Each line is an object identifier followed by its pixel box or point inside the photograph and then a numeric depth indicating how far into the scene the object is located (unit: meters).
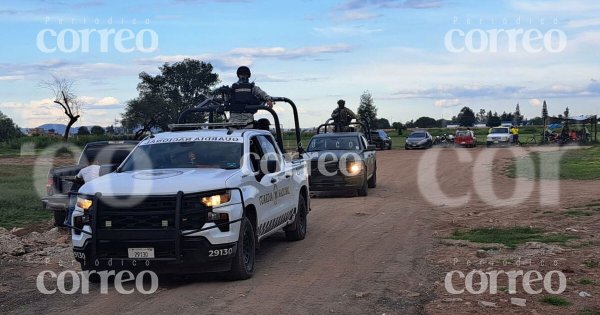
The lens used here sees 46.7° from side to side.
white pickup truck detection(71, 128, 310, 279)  7.87
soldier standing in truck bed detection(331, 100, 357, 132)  23.42
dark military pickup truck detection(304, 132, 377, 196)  18.59
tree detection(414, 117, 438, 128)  142.84
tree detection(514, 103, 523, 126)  142.43
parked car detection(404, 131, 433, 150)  52.38
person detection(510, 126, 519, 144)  54.19
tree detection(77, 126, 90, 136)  81.00
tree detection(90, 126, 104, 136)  79.82
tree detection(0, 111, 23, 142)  71.69
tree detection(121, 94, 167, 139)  50.28
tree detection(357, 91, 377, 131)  84.80
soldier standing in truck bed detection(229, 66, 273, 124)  12.36
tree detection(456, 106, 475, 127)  144.50
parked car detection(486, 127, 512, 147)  53.00
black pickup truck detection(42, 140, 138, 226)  12.73
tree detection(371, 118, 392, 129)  129.50
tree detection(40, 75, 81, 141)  52.75
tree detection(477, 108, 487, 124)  164.00
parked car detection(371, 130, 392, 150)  50.37
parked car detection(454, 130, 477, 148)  54.19
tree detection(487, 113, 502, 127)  135.44
